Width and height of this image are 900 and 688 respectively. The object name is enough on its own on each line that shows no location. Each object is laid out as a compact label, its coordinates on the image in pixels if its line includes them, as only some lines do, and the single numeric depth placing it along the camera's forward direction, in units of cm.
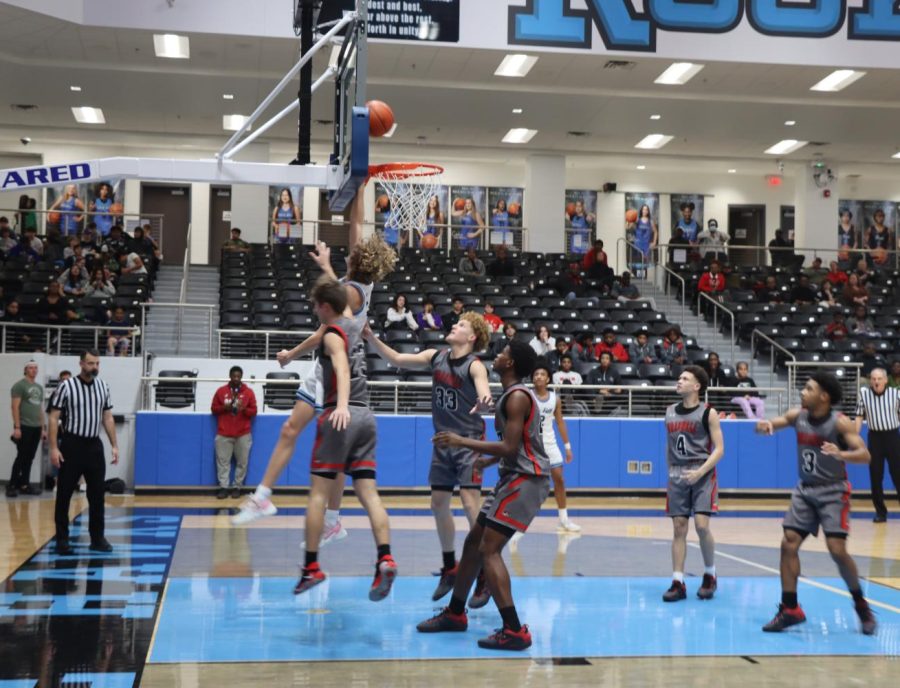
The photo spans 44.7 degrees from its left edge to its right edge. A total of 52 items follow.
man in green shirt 1582
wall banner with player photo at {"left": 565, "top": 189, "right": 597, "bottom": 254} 3297
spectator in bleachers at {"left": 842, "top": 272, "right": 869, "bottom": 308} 2469
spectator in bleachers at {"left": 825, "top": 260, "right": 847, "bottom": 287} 2664
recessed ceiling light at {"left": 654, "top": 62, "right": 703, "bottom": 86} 2128
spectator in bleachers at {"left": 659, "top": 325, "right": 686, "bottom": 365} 1961
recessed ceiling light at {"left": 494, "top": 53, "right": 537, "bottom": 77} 2097
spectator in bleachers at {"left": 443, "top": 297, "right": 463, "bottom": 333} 1861
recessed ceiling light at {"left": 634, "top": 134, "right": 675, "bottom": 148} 2811
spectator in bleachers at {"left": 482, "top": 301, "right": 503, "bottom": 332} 1928
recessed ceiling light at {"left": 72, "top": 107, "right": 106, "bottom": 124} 2647
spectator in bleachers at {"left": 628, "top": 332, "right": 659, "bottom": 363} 1947
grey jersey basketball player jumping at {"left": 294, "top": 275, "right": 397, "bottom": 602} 712
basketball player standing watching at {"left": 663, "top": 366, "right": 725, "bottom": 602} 861
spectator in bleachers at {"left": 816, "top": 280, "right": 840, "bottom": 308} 2488
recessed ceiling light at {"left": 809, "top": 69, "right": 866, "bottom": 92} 2156
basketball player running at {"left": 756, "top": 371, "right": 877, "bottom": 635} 746
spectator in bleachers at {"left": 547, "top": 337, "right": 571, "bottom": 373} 1828
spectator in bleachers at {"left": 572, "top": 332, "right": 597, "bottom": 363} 1905
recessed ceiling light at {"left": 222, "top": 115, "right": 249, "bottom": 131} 2667
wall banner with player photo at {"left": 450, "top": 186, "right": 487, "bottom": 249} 3294
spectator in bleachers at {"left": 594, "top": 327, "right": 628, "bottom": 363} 1931
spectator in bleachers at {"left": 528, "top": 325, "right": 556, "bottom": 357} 1867
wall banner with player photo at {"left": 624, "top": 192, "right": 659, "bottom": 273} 3344
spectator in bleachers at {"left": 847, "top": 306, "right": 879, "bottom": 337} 2266
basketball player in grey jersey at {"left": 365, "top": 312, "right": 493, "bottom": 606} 785
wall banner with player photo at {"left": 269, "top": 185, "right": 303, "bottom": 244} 2873
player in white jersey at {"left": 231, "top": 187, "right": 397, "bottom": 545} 752
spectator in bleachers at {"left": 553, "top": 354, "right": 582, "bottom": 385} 1761
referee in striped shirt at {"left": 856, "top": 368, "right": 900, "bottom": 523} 1484
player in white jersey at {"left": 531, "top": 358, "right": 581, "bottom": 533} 1194
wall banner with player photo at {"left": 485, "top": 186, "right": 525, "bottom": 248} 3316
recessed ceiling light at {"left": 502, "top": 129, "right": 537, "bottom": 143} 2766
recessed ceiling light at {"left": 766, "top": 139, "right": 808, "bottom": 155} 2850
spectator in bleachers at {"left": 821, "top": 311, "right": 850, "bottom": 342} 2186
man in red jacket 1627
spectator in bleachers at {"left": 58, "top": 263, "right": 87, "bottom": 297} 2064
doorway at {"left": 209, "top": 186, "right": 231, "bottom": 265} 3188
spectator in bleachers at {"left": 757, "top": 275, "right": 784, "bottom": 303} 2486
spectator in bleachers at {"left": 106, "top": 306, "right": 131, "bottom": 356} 1767
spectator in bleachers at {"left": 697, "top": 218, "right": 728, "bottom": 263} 2925
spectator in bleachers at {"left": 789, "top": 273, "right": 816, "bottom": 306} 2477
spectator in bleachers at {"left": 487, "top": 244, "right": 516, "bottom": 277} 2484
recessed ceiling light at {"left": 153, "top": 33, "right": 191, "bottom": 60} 2006
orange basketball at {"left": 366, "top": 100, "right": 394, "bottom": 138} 822
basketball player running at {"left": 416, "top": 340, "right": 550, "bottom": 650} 665
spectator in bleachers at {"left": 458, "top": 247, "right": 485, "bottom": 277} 2480
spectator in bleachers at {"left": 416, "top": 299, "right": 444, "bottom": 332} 1961
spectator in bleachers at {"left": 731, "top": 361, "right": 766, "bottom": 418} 1780
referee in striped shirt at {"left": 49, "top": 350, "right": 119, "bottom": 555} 1038
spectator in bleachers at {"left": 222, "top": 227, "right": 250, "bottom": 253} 2492
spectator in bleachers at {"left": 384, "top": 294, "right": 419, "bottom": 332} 1934
